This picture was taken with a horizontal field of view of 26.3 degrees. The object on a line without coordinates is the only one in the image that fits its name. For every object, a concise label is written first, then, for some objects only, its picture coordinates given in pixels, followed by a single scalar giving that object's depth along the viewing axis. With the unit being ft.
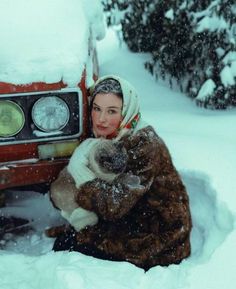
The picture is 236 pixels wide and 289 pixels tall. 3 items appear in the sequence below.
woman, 9.09
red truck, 9.02
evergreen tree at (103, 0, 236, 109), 15.33
